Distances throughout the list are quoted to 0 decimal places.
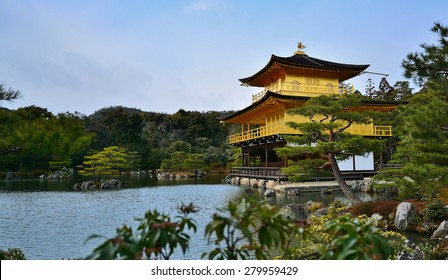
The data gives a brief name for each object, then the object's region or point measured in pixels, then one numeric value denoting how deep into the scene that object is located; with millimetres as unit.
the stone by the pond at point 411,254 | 4296
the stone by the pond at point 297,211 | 8344
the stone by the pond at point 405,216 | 7379
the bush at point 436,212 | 7231
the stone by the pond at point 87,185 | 18781
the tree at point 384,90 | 39200
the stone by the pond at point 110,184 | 19062
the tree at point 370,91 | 42844
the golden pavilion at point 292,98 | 18078
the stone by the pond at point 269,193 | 14445
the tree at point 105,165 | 21500
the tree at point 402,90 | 35469
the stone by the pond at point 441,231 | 6480
